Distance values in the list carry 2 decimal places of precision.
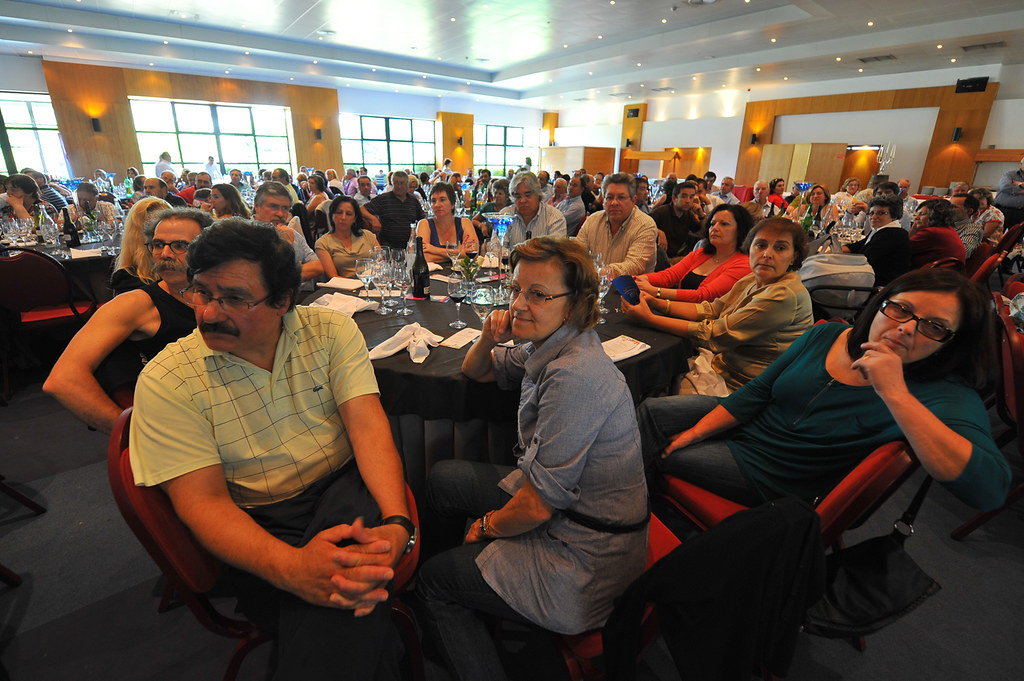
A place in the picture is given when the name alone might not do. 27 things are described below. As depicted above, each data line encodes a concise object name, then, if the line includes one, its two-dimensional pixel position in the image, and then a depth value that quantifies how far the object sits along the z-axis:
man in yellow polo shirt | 1.10
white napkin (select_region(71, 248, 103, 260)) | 3.95
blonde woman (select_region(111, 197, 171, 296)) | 2.04
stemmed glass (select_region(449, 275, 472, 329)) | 2.32
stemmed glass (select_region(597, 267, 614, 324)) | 2.57
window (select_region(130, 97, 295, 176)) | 13.95
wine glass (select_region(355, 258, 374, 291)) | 2.63
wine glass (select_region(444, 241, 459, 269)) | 3.35
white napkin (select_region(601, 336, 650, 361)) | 2.00
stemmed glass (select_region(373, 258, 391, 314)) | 2.49
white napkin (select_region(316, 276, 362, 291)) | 2.98
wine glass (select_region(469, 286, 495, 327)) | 2.23
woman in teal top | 1.22
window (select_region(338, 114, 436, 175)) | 18.02
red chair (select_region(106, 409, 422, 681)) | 1.05
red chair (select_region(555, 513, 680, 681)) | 1.23
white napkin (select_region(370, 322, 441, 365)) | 1.93
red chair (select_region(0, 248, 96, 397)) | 3.21
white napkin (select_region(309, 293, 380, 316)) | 2.46
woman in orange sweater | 2.88
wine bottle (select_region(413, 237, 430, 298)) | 2.83
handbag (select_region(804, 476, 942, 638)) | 1.20
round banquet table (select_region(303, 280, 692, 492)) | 1.83
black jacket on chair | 0.88
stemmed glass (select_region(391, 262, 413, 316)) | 2.50
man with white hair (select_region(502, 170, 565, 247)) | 3.96
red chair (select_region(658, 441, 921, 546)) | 1.15
